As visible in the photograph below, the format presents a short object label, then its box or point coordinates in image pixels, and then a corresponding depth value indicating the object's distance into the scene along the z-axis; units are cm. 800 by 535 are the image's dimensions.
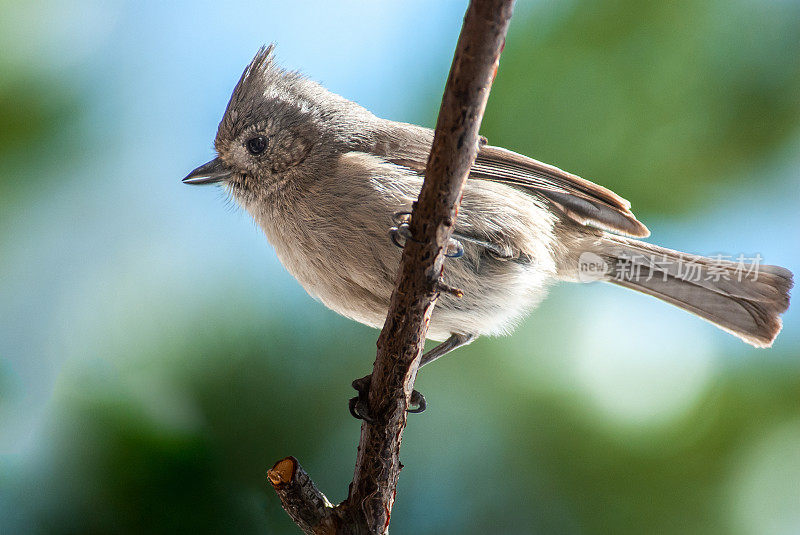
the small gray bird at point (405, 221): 309
